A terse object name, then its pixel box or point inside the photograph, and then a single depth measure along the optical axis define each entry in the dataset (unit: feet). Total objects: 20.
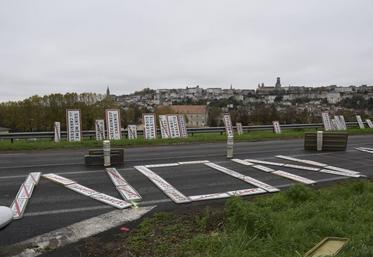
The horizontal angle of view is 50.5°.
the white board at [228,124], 91.66
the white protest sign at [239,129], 93.24
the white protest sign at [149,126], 79.56
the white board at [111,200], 26.48
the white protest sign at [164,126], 80.69
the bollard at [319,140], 58.47
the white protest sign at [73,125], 75.00
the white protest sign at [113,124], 76.95
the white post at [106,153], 42.80
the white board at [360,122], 118.81
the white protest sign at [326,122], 110.42
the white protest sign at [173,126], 81.71
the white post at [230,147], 50.26
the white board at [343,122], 116.78
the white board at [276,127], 99.30
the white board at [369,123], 121.92
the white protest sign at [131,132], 83.20
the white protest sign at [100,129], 78.30
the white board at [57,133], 74.59
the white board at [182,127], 82.94
